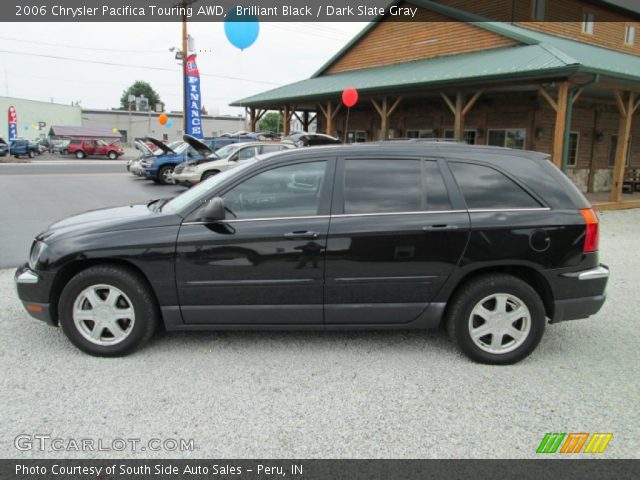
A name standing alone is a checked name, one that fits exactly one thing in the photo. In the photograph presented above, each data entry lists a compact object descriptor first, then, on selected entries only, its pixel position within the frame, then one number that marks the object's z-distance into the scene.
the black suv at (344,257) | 3.73
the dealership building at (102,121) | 67.88
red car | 40.59
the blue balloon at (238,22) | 10.77
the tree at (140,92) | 113.88
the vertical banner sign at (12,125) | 38.93
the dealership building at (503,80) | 12.65
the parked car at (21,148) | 37.72
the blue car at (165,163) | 17.84
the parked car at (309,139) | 18.10
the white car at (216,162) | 15.34
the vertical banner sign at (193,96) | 23.06
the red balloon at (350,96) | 15.83
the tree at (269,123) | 88.25
